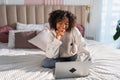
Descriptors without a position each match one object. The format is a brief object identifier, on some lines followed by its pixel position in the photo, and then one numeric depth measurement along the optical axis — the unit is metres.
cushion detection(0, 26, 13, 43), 2.29
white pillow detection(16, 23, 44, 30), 2.36
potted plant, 2.39
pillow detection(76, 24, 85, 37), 2.54
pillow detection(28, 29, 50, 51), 2.01
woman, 1.50
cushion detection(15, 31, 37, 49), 2.10
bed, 1.34
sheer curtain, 2.70
